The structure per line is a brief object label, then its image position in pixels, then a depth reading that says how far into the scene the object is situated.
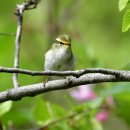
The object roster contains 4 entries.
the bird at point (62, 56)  6.09
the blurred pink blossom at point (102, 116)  8.97
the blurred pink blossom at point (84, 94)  9.55
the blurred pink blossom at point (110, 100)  8.89
